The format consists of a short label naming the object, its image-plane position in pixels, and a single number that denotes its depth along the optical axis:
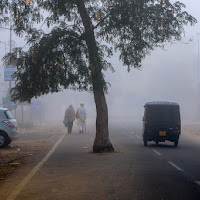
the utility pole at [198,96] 69.86
